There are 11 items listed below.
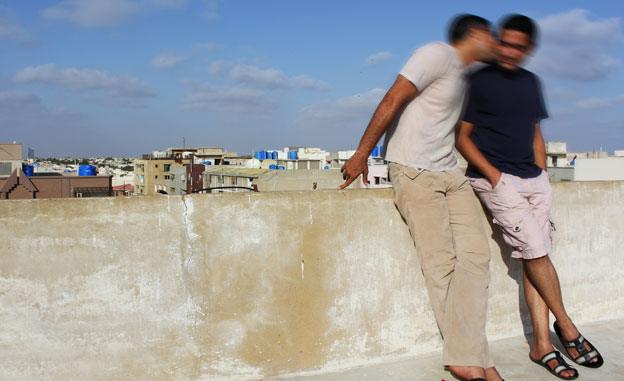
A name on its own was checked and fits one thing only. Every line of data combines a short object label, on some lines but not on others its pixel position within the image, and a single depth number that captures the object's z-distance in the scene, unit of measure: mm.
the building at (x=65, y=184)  65812
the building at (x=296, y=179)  68181
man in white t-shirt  3016
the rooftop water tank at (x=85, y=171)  81375
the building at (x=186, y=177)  77100
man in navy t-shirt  3303
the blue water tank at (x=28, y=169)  77525
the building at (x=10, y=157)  79625
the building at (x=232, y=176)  75638
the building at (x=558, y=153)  82438
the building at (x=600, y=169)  45719
